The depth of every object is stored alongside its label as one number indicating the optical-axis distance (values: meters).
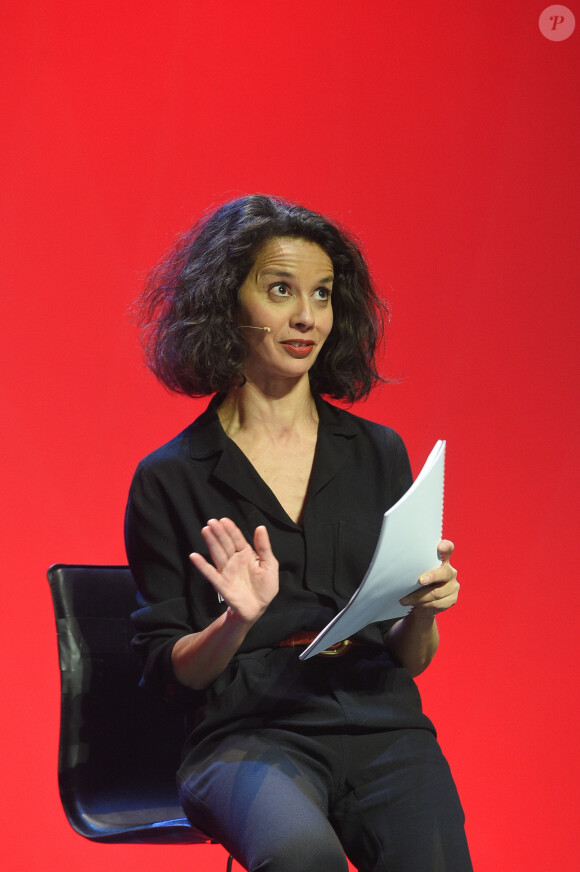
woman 10.71
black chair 11.09
